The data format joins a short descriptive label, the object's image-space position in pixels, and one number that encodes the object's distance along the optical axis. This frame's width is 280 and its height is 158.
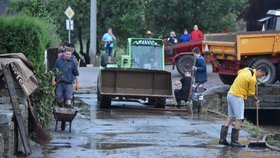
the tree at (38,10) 18.47
